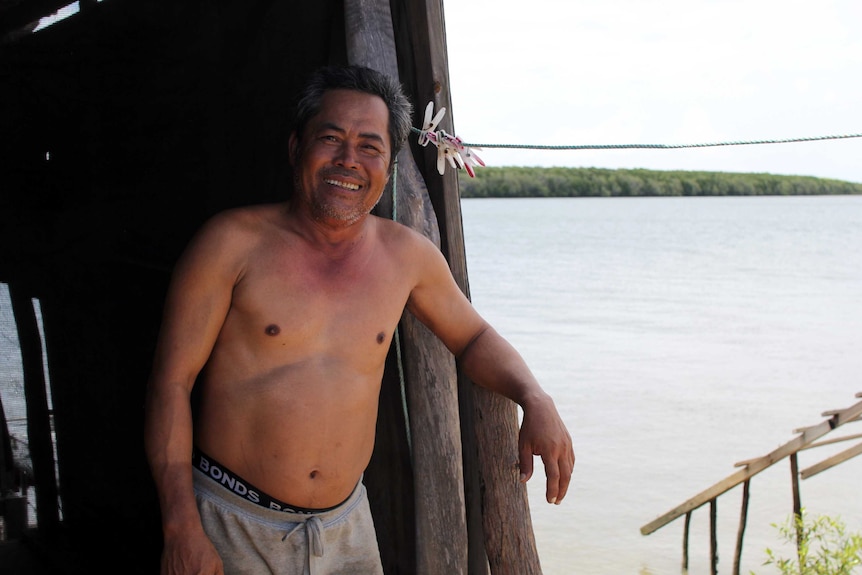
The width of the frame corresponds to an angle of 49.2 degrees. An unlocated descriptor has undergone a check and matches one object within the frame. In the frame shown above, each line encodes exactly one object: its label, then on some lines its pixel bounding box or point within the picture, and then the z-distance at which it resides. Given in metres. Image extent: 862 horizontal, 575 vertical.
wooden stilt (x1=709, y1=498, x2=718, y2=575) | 7.75
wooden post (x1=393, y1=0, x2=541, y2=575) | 2.67
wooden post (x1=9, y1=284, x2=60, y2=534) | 3.32
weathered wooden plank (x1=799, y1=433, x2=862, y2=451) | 6.20
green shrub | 5.56
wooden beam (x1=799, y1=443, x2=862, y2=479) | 6.42
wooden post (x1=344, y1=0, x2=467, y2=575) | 2.81
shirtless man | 2.39
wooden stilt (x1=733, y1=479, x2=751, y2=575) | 7.50
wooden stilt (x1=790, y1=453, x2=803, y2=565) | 6.84
